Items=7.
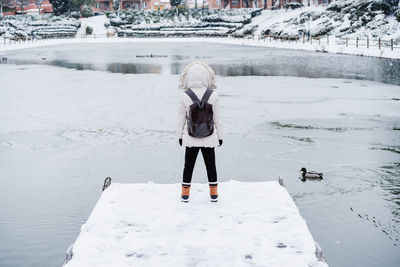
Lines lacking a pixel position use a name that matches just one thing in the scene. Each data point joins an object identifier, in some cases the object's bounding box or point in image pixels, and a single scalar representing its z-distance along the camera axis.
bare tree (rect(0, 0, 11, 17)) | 95.04
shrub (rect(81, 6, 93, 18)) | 93.19
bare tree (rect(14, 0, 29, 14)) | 103.34
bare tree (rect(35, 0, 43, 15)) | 100.00
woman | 5.52
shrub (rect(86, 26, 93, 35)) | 79.31
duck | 7.44
